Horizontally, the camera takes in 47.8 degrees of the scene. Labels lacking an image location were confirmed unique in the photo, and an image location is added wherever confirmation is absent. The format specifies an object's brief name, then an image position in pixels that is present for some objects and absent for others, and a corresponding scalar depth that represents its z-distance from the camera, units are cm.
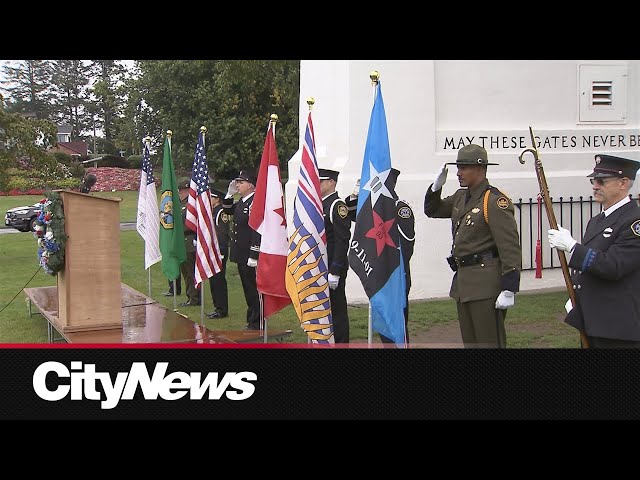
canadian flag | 448
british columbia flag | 423
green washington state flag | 629
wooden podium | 441
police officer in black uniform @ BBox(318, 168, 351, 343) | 489
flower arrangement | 437
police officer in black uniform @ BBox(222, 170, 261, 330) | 611
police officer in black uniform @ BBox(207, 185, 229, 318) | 678
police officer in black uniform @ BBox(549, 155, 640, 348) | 344
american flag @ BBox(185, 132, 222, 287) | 585
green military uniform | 383
